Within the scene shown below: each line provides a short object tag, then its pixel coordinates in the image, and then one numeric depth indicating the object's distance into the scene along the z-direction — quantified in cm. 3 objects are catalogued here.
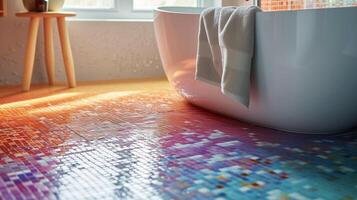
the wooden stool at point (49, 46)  282
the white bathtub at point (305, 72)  153
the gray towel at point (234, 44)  170
